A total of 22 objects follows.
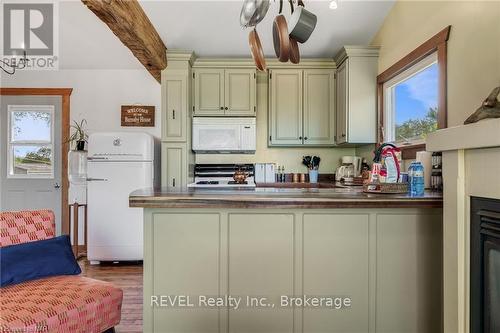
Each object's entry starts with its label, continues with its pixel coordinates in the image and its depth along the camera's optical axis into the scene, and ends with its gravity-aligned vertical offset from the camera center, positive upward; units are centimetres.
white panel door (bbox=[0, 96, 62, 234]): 416 +19
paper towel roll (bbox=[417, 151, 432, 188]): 215 +2
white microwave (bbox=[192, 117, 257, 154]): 374 +40
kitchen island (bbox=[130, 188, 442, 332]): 170 -55
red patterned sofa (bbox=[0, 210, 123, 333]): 149 -70
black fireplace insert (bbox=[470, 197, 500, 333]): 124 -41
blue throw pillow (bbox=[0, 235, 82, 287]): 180 -57
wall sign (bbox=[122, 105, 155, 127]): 415 +70
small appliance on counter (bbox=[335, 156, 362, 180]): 378 +0
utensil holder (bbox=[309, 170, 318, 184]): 402 -11
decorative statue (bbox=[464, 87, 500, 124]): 137 +26
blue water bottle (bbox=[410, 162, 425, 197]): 180 -8
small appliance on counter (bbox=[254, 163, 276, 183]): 399 -8
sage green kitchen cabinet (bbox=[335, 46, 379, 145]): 342 +78
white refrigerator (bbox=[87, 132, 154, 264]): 357 -20
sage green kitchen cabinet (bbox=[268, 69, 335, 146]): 384 +77
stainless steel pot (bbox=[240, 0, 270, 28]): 151 +78
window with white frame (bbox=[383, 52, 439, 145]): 255 +60
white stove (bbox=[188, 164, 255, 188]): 392 -6
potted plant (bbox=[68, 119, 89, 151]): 390 +42
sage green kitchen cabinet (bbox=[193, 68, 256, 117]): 378 +92
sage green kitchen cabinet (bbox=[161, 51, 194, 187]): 360 +56
